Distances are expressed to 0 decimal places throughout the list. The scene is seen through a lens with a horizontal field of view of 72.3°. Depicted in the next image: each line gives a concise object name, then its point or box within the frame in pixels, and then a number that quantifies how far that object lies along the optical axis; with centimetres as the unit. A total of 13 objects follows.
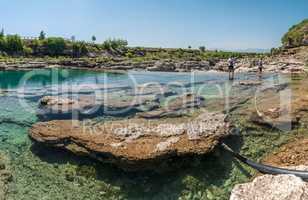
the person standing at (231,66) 1931
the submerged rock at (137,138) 618
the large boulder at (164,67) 3058
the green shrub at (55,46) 5033
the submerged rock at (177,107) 874
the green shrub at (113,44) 6190
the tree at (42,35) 5754
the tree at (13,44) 4476
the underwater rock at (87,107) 952
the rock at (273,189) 427
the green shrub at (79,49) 5228
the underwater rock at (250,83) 1347
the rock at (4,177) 581
